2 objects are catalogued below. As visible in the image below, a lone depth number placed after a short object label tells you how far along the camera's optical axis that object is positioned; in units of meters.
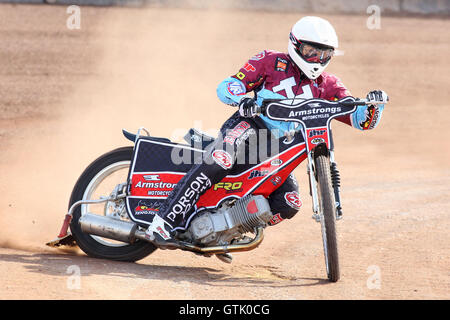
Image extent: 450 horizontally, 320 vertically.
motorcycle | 11.69
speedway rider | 12.08
